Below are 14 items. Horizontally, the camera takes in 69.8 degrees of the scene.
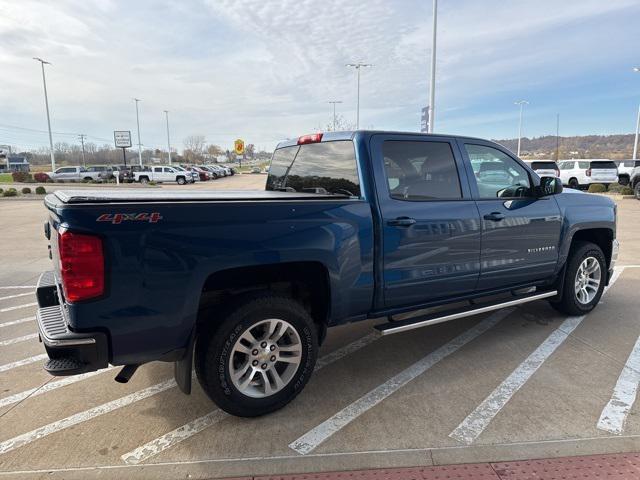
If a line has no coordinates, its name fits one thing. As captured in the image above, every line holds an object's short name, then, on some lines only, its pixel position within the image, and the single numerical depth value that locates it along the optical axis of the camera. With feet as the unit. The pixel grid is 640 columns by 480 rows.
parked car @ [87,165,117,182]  141.49
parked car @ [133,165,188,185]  136.67
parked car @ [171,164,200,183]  139.13
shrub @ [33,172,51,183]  141.57
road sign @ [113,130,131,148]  183.83
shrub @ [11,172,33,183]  142.41
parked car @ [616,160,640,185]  91.68
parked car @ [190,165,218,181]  158.34
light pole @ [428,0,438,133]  55.36
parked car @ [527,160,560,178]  82.28
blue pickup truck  8.34
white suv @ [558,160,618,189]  83.71
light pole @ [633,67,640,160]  120.26
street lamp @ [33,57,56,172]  152.13
